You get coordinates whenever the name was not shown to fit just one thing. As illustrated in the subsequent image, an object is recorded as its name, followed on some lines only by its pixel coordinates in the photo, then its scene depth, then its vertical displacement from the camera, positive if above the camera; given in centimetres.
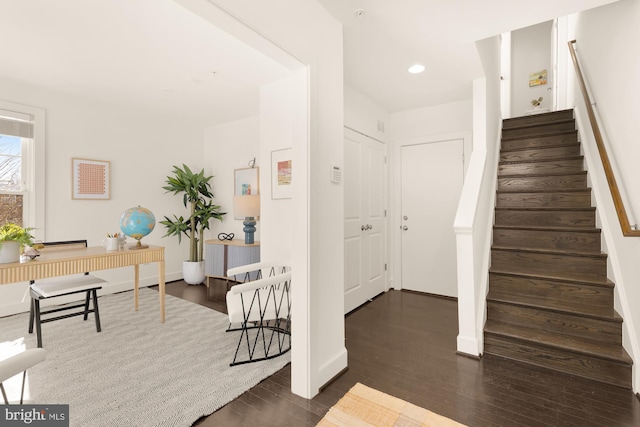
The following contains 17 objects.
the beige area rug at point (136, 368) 185 -111
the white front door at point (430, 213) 406 +3
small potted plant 224 -17
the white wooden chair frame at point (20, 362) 102 -50
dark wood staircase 228 -51
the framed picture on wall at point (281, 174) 325 +46
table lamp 423 +16
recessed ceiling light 299 +144
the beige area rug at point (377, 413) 174 -116
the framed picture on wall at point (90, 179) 396 +52
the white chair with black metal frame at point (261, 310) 234 -72
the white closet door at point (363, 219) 354 -4
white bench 270 -63
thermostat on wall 217 +30
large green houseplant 473 +1
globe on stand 307 -5
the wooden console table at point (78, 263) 223 -37
